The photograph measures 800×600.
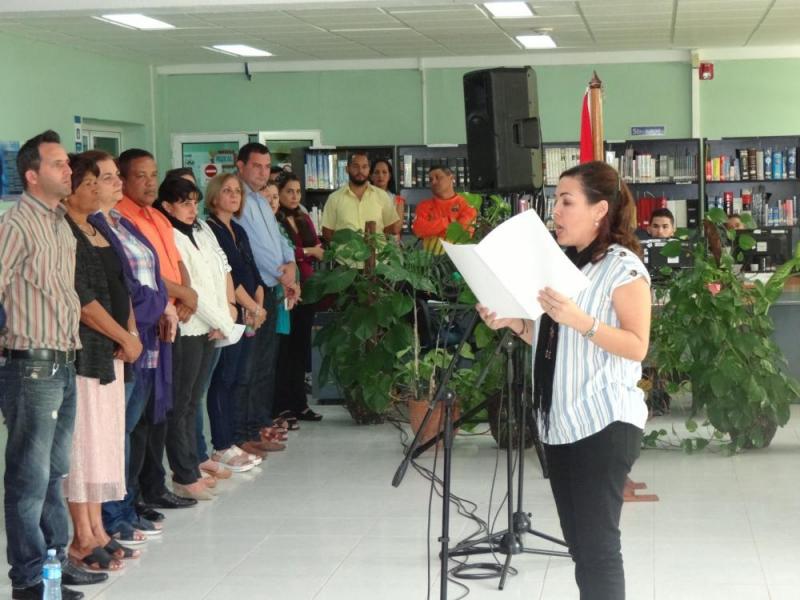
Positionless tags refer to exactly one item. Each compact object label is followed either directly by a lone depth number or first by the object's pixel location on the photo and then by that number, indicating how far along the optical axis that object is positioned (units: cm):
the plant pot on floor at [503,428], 642
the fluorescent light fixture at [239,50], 1194
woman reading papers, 301
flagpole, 585
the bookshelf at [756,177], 1241
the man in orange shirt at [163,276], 517
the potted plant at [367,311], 726
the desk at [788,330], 823
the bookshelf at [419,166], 1284
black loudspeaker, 610
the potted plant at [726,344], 656
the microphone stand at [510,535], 466
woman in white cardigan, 565
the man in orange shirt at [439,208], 898
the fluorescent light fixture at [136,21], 978
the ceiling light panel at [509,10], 940
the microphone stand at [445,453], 347
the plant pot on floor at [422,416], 692
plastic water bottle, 303
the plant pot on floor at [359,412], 799
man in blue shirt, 693
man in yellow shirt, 912
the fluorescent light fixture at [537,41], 1147
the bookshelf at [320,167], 1280
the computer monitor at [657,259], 1075
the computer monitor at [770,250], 1222
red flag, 591
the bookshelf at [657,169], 1253
